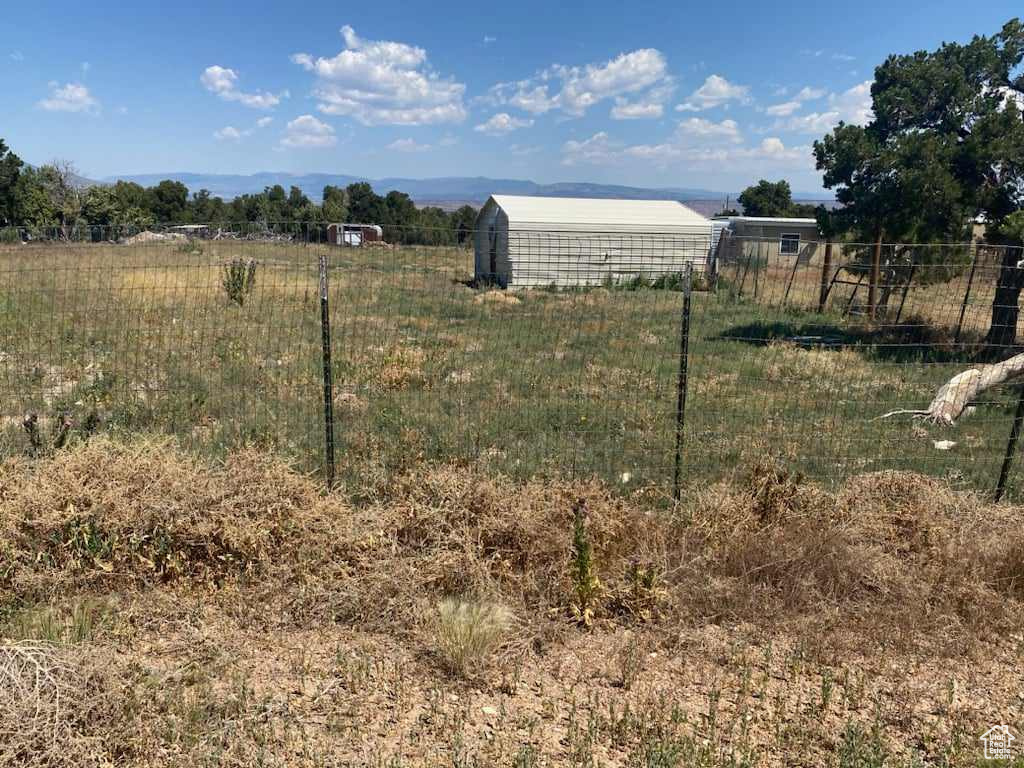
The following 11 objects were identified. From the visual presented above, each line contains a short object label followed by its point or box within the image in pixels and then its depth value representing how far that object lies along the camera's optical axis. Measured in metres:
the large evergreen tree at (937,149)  14.12
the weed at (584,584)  4.14
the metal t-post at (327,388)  5.11
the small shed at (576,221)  23.61
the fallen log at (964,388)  8.25
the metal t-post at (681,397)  5.39
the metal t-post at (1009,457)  5.46
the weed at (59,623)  3.57
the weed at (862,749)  2.96
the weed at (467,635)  3.61
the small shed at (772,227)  38.47
